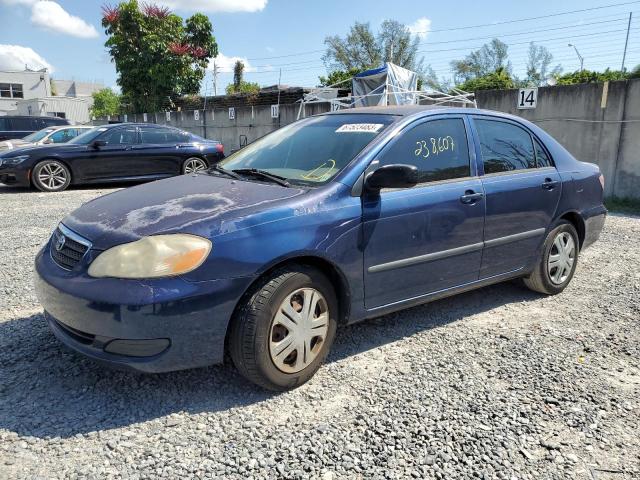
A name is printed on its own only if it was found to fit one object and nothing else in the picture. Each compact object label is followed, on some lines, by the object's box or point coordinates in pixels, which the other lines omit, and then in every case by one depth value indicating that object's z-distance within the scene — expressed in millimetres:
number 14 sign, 10289
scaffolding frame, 11711
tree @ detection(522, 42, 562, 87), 43000
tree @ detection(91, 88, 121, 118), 62594
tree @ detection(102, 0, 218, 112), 24109
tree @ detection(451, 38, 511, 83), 50688
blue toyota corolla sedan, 2492
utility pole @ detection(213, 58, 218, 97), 25484
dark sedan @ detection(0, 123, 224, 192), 10031
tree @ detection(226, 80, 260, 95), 41406
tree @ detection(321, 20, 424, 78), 50525
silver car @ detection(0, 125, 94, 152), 12109
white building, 46175
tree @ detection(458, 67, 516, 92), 29802
